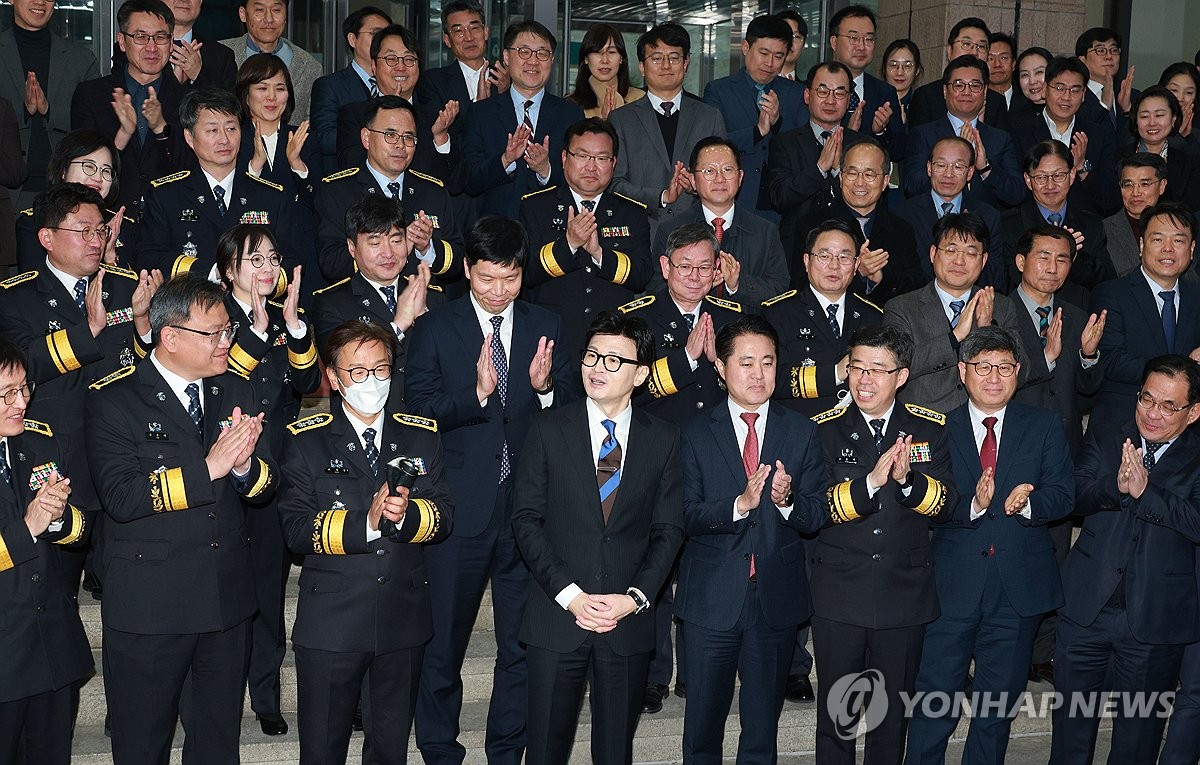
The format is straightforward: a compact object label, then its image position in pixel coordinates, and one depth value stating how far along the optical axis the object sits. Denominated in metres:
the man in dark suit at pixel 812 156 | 6.46
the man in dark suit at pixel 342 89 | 6.66
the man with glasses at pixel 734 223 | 5.95
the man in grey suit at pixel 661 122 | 6.68
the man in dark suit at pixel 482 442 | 4.75
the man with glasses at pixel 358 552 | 4.16
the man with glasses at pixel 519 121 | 6.60
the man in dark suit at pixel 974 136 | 6.99
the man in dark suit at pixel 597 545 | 4.32
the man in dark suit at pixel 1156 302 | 6.04
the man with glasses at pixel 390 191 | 5.62
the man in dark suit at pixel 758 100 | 7.06
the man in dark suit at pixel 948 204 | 6.39
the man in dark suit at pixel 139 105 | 6.00
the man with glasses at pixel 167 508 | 4.04
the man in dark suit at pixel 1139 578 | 5.01
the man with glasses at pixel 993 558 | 4.91
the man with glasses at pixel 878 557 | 4.66
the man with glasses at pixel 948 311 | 5.56
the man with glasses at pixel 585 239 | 5.61
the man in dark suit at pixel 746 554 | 4.61
